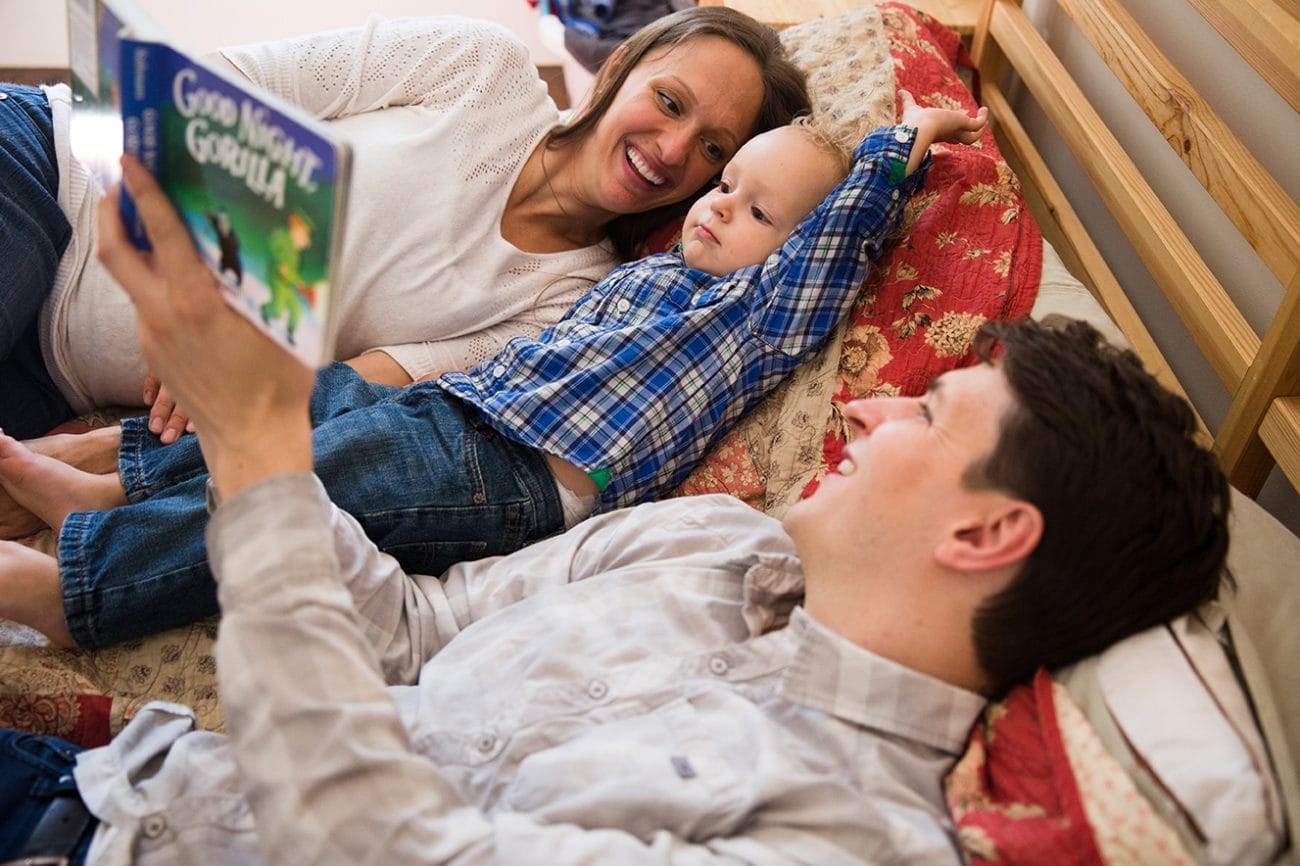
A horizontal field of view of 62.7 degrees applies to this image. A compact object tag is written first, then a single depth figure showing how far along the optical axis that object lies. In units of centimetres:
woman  171
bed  93
